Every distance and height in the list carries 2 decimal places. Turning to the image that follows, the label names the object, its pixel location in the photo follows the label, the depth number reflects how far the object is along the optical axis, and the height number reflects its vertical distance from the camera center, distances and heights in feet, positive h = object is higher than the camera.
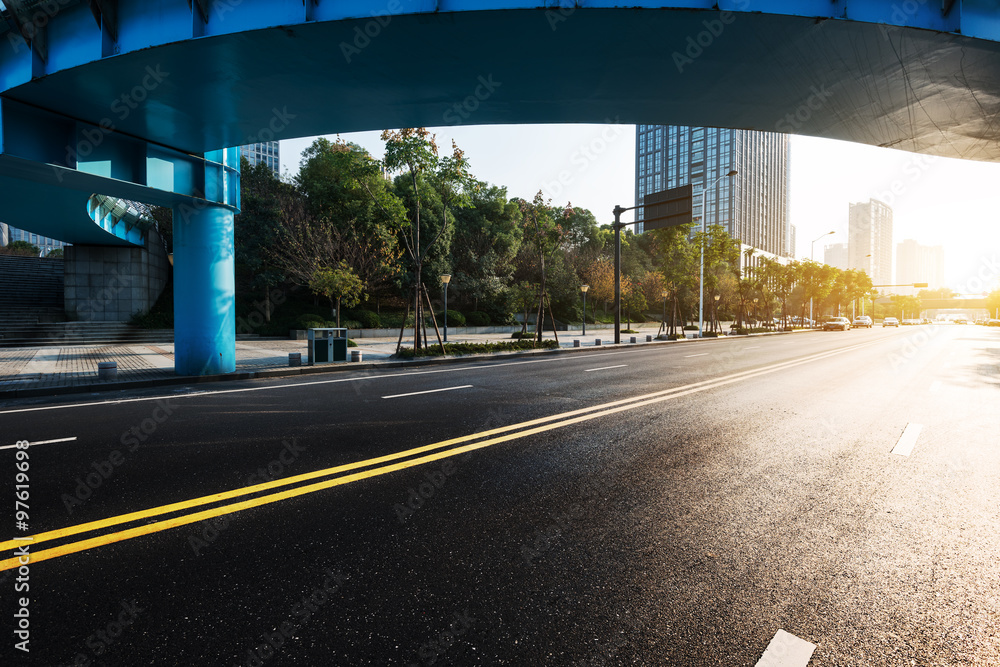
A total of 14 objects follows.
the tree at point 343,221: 87.05 +20.88
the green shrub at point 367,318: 96.94 -0.03
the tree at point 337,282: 69.51 +5.49
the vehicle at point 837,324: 176.22 -2.32
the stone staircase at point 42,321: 66.80 -0.53
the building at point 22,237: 188.37 +62.01
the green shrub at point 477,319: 119.95 -0.29
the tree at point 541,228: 73.61 +14.68
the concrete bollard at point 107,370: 32.52 -3.71
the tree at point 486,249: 123.75 +19.95
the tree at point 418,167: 50.67 +17.33
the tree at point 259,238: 92.32 +16.15
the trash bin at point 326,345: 44.39 -2.73
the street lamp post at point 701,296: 107.06 +5.21
